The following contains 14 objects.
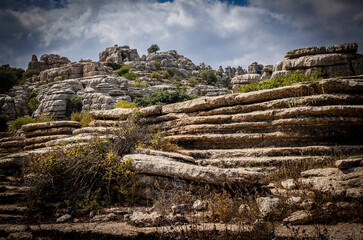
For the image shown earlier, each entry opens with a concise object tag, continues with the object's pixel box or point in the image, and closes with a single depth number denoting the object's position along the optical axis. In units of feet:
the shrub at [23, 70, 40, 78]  211.22
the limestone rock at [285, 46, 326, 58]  68.59
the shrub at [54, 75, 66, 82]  171.78
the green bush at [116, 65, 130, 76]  196.03
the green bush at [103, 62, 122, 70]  215.92
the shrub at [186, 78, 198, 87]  198.34
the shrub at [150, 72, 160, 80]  189.92
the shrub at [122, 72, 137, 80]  178.70
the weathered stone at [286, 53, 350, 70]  64.59
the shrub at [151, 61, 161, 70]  236.12
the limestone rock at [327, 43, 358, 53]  65.51
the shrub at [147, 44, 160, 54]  304.50
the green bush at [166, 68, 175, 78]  226.17
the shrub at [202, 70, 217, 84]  227.20
